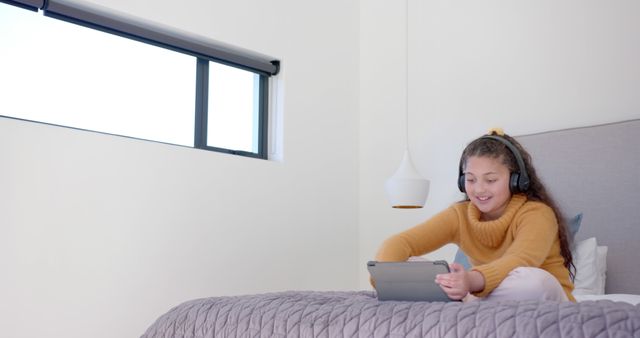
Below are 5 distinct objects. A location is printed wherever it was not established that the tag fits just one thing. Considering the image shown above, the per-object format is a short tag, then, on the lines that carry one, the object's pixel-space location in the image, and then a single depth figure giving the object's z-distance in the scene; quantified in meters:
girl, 1.91
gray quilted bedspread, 1.29
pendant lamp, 3.30
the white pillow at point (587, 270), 2.79
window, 2.94
